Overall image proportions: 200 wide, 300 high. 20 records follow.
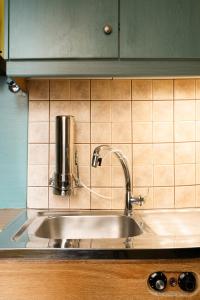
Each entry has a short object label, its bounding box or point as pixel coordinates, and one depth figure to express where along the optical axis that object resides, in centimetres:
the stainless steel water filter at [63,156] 130
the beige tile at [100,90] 140
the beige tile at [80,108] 139
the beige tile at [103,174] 139
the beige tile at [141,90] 140
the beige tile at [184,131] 141
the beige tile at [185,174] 140
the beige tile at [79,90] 139
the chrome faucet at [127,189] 129
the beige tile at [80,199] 138
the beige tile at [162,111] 140
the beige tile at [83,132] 139
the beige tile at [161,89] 140
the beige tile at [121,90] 140
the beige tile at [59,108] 139
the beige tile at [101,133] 139
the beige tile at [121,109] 140
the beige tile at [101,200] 138
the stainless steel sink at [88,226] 125
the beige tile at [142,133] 140
